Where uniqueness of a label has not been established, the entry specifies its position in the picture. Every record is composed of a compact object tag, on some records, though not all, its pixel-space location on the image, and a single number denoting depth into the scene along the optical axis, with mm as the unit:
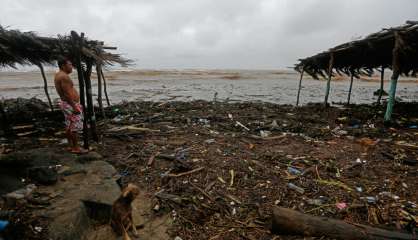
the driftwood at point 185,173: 5098
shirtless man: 5609
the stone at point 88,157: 5377
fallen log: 3313
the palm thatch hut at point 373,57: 7699
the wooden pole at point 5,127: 8047
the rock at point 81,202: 3318
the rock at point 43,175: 4262
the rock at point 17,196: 3555
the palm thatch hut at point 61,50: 6170
